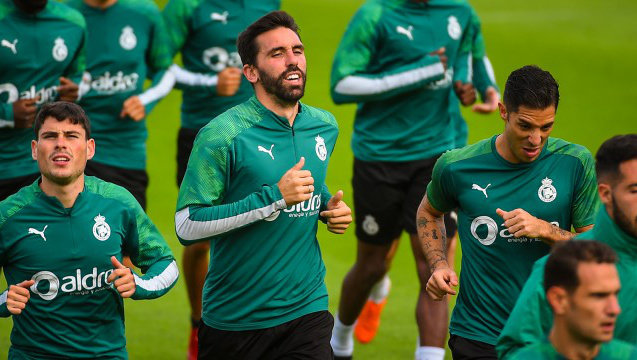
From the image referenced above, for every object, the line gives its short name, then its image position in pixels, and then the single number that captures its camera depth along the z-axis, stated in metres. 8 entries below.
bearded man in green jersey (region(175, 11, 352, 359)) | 12.54
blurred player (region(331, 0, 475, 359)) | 17.14
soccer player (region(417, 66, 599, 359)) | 12.34
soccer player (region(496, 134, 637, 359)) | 9.94
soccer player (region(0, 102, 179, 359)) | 12.37
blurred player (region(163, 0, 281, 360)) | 18.84
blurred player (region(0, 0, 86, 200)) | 17.00
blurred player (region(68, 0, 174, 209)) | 18.34
